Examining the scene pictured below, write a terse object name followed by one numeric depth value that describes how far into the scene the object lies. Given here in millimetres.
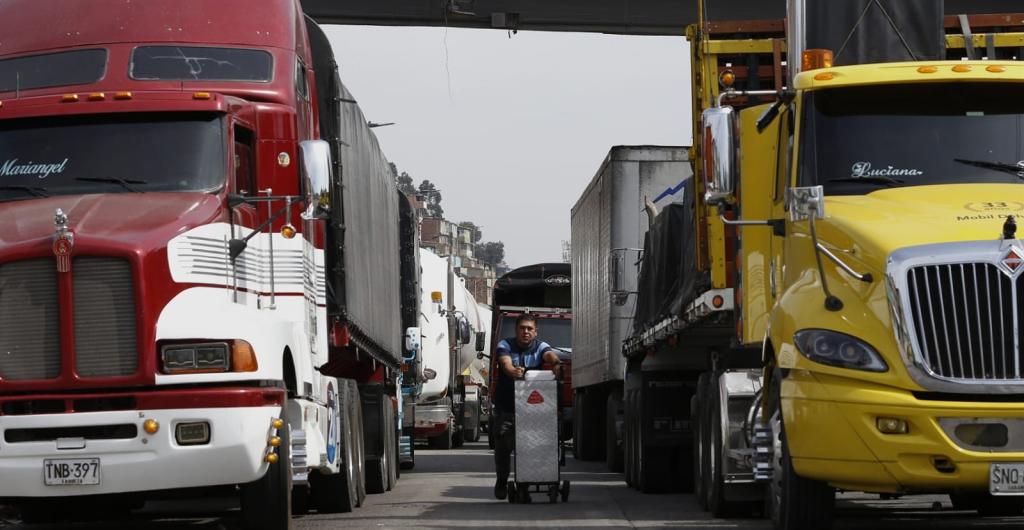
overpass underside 26312
